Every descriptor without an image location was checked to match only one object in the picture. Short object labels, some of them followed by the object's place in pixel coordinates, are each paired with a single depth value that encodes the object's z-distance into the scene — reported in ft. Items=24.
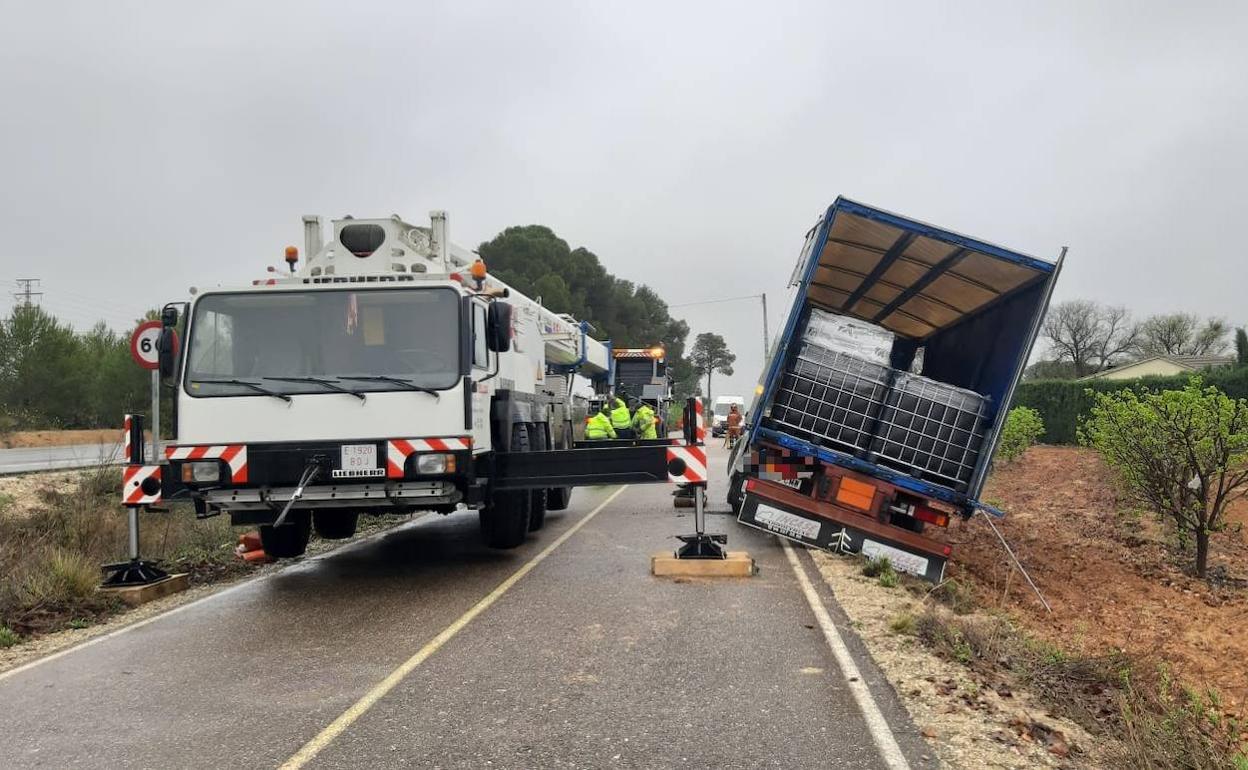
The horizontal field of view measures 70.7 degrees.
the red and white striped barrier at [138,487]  25.25
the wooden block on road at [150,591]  24.71
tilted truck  28.27
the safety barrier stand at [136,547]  25.23
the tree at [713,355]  302.86
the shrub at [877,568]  27.37
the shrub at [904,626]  19.97
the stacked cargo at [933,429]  29.22
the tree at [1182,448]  30.99
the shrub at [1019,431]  67.87
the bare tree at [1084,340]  217.97
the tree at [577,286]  146.10
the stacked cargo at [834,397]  30.32
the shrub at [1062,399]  79.74
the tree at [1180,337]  206.90
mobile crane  23.73
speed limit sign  25.55
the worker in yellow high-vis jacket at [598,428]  41.11
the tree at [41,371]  129.39
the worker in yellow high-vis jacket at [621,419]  43.73
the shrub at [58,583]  23.32
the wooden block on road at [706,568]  26.37
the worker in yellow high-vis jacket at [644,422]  44.65
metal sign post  26.53
